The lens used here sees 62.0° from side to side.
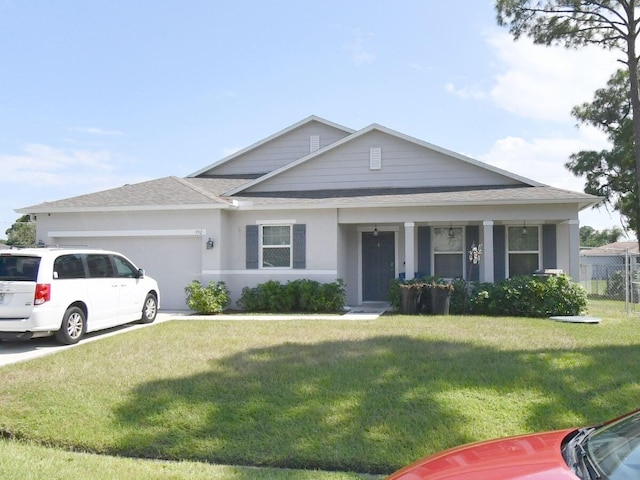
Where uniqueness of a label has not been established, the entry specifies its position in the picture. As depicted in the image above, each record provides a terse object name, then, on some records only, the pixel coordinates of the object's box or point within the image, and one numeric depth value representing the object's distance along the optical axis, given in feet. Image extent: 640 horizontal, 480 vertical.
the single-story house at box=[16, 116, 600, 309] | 47.37
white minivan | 28.86
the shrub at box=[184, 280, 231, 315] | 45.29
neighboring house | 63.15
